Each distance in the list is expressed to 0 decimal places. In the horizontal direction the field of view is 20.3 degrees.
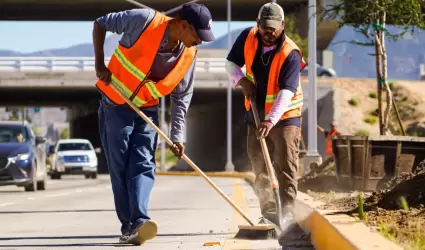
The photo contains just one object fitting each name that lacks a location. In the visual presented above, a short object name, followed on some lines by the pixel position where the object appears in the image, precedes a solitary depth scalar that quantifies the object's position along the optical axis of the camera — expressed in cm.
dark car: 2295
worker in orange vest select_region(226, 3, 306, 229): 979
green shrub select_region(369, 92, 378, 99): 5453
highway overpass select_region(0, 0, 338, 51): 6575
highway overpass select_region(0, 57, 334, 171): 5231
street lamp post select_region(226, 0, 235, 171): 4894
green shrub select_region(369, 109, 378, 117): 5131
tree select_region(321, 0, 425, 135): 1875
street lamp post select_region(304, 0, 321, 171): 2808
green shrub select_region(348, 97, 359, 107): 5278
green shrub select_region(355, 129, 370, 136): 4734
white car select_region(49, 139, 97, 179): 4303
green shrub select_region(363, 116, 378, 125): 5044
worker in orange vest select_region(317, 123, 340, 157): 3050
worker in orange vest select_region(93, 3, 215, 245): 857
